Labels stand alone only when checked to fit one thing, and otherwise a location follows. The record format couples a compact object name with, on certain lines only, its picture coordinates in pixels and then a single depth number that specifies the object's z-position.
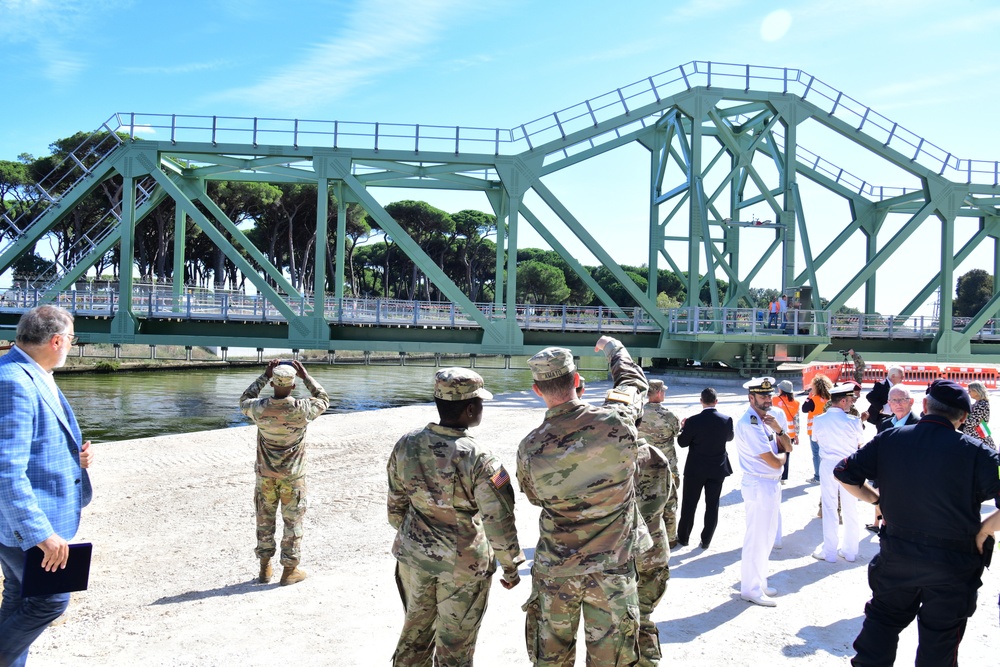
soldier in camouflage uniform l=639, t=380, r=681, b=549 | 6.16
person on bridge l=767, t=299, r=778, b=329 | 21.67
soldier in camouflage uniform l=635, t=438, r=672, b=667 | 3.77
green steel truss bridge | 20.72
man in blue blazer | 2.82
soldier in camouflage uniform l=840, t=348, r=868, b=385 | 10.27
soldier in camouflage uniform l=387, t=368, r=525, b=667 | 3.33
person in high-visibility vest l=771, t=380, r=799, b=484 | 8.48
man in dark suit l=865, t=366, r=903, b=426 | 7.91
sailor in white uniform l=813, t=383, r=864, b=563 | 5.95
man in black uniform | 3.27
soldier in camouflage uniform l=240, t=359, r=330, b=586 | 5.25
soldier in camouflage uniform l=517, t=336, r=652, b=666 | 3.20
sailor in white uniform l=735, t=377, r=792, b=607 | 5.04
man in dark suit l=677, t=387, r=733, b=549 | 6.13
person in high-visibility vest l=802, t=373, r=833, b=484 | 7.96
